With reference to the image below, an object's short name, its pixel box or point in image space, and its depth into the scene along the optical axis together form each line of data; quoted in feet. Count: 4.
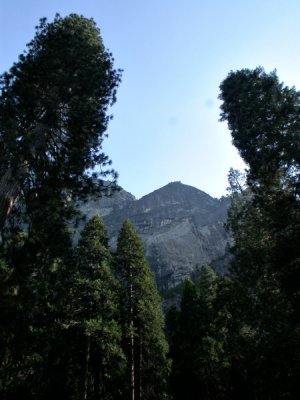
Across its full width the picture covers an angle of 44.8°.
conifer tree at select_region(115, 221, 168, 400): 76.13
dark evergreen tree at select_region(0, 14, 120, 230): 35.91
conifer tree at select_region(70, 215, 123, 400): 63.41
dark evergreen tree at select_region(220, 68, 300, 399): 42.80
